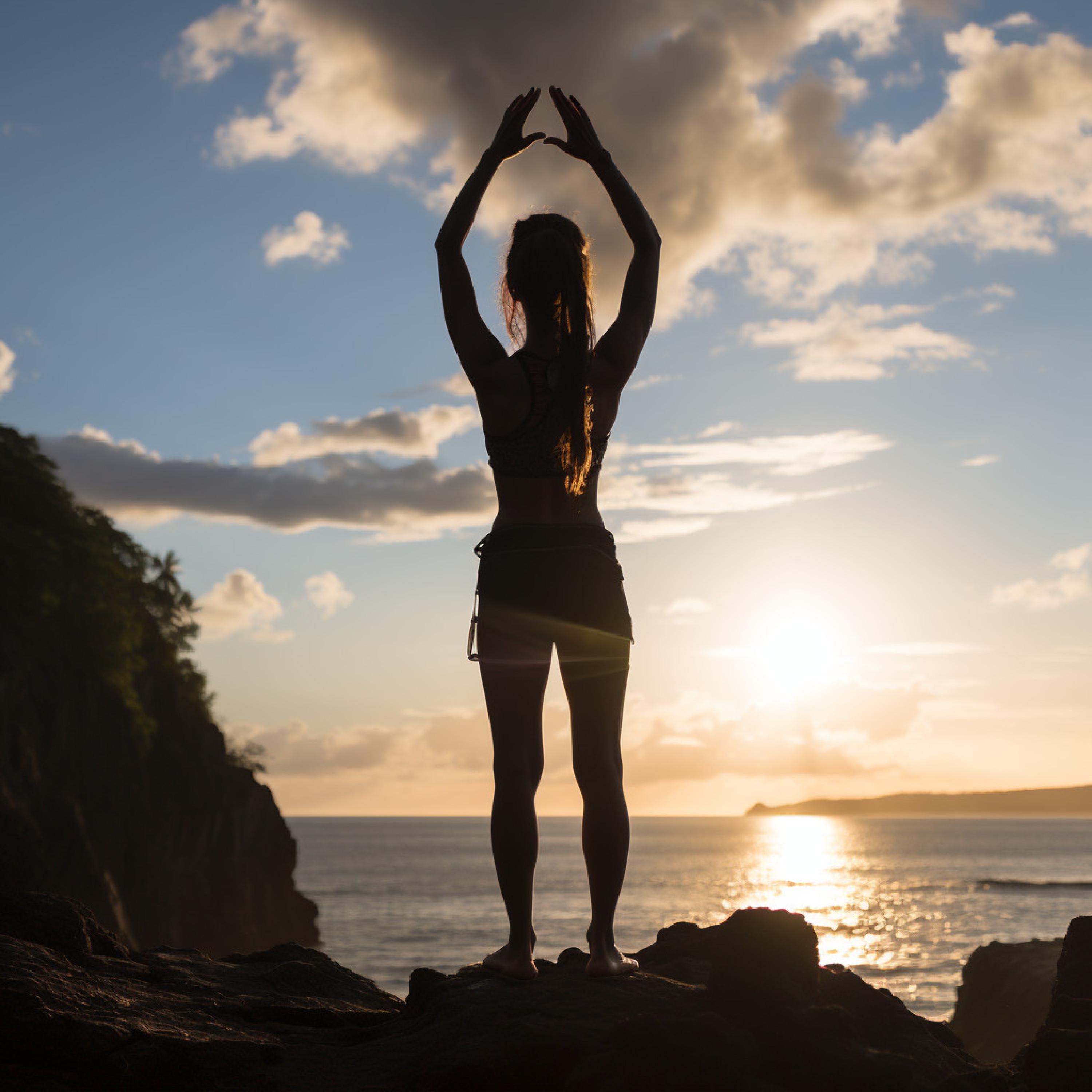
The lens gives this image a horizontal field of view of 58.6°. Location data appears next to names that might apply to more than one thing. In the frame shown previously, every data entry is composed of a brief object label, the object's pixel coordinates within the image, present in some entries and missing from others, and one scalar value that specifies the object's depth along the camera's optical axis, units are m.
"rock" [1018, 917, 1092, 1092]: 3.40
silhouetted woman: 3.77
